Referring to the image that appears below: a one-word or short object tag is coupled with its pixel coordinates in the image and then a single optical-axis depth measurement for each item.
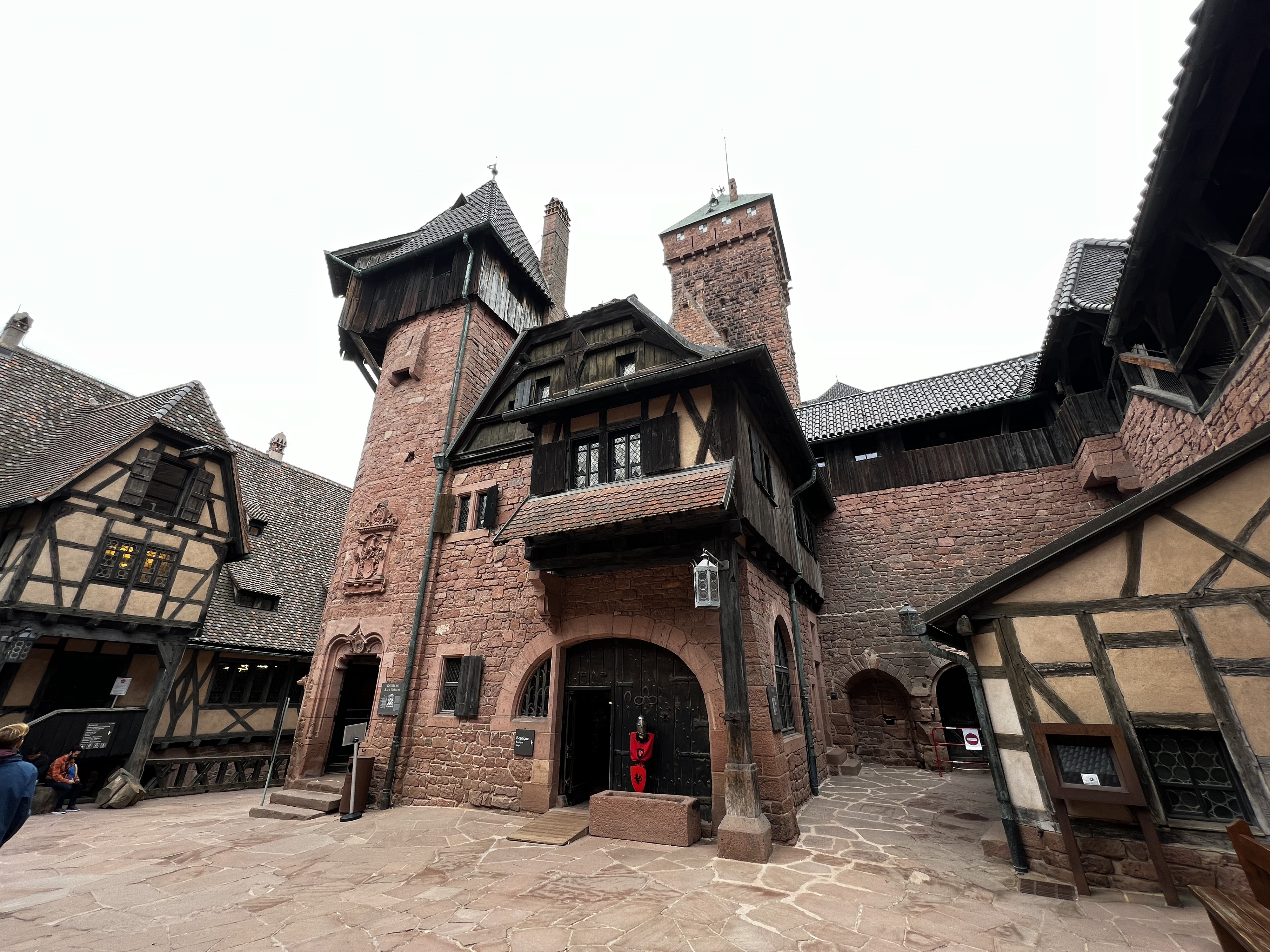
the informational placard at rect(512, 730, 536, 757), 8.20
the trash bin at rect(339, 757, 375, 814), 8.45
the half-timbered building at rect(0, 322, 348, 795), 10.98
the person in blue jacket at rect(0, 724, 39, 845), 4.09
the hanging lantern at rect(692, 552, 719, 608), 6.43
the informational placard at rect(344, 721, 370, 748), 8.12
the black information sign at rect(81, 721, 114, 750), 11.12
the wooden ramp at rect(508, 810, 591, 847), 6.48
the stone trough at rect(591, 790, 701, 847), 6.32
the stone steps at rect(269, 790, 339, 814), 8.67
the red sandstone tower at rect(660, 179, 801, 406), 21.00
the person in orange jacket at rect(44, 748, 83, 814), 10.00
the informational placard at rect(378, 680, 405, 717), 9.40
